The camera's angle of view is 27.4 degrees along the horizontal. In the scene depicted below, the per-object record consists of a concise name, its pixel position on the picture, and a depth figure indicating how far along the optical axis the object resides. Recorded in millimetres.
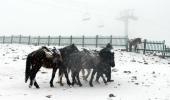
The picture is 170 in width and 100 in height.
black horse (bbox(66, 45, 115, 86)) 16109
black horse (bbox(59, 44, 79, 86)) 16016
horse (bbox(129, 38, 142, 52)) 34031
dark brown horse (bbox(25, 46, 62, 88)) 15344
